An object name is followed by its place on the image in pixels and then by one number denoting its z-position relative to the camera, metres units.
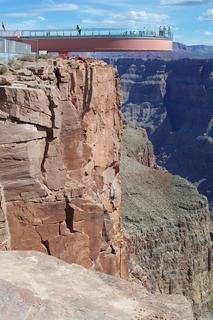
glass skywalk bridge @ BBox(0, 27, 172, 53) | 43.94
